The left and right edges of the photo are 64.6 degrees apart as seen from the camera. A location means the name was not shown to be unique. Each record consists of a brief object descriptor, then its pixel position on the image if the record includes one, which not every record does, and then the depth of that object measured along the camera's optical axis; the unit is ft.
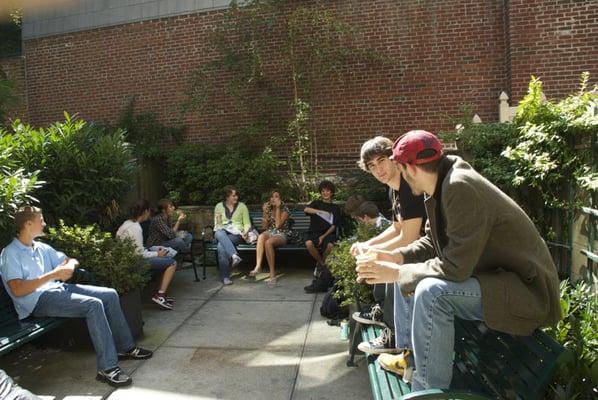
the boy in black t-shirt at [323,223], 21.54
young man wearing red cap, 6.61
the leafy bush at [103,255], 14.20
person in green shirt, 21.54
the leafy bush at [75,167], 17.46
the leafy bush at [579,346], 7.50
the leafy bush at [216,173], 28.71
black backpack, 15.83
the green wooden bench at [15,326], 10.81
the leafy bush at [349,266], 12.50
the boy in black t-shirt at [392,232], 9.10
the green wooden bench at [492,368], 6.25
